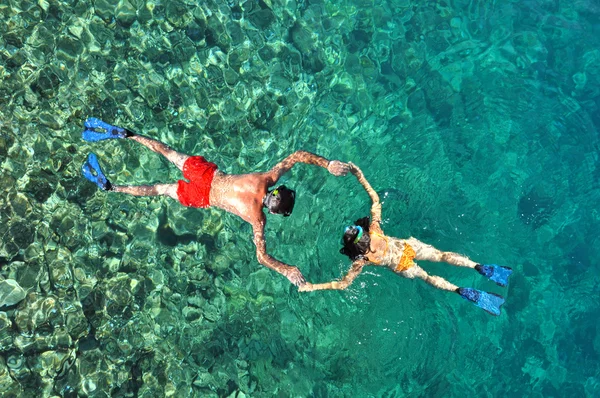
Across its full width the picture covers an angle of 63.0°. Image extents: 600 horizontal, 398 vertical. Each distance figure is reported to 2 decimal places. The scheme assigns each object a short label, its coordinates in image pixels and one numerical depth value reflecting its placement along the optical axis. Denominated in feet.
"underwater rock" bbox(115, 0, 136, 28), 26.22
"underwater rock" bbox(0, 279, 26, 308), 23.06
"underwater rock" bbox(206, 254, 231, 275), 25.89
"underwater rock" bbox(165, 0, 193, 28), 26.73
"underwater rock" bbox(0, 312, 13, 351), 22.63
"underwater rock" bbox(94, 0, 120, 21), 26.08
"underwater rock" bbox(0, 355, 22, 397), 22.21
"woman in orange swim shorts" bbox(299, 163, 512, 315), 20.21
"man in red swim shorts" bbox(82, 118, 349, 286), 20.40
